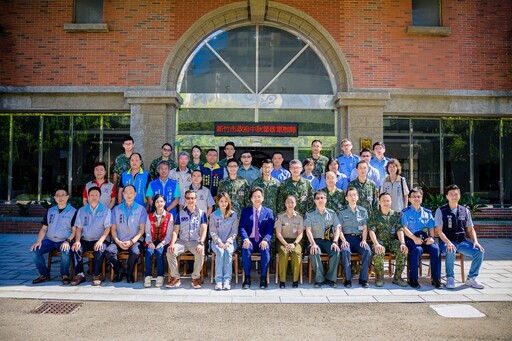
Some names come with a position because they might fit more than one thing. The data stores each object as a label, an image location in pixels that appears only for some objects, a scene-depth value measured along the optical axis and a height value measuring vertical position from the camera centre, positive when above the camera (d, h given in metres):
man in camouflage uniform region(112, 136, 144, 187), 7.16 +0.36
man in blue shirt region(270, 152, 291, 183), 7.37 +0.23
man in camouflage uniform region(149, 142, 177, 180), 7.47 +0.38
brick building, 10.77 +2.95
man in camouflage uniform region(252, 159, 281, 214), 6.52 -0.05
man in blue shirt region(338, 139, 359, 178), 7.62 +0.46
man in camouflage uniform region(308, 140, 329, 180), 7.50 +0.44
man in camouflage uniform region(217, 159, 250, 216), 6.57 -0.11
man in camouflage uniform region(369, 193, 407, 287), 5.95 -0.86
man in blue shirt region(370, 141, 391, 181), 7.58 +0.44
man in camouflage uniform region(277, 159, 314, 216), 6.43 -0.13
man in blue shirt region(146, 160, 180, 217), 6.71 -0.13
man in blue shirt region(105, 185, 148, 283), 6.07 -0.69
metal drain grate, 4.62 -1.53
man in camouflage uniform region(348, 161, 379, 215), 6.54 -0.12
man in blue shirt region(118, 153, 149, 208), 6.84 +0.04
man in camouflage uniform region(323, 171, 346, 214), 6.44 -0.22
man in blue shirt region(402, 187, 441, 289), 5.87 -0.84
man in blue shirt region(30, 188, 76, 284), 5.97 -0.83
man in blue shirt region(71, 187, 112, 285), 6.05 -0.70
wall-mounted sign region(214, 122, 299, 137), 11.02 +1.51
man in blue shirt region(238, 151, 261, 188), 7.21 +0.22
